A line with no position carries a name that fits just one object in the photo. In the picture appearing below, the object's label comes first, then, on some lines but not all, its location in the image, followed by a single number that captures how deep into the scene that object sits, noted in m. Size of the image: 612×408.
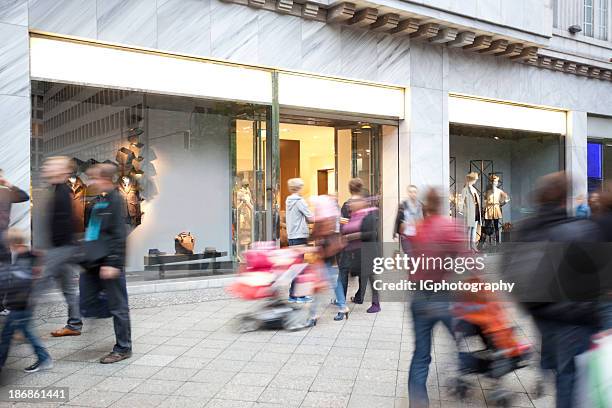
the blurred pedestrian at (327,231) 6.80
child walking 4.79
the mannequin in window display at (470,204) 12.93
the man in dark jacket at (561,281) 3.43
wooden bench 9.77
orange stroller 4.36
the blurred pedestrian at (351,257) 7.66
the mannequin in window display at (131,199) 10.18
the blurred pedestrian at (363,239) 7.56
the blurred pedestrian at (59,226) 5.38
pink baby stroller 6.50
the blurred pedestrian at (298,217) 8.14
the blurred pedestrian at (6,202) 6.07
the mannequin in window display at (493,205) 14.15
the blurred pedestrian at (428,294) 3.94
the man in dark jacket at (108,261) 5.55
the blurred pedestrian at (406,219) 8.81
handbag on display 10.39
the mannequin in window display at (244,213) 10.56
